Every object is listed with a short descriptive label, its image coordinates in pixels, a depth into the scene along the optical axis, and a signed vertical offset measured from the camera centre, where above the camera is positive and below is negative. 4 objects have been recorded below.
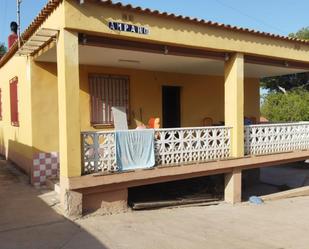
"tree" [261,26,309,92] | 20.26 +2.64
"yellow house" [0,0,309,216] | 4.80 +0.60
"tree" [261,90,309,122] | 14.54 +0.44
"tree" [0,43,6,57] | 18.55 +5.04
